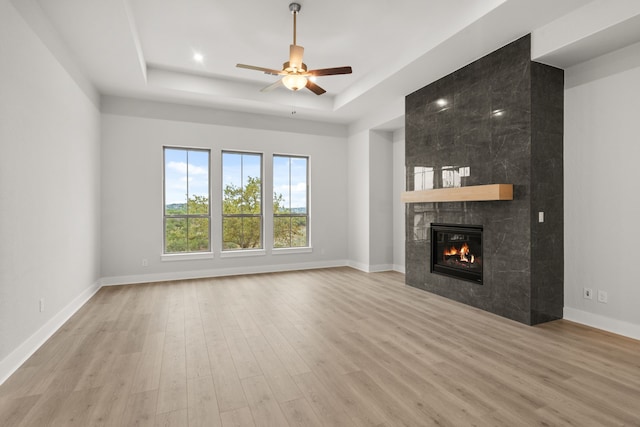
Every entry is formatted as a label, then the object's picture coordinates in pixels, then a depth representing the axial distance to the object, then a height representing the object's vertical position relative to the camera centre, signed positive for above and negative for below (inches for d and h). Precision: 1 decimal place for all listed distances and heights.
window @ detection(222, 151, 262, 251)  246.2 +8.1
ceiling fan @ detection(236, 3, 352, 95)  132.1 +57.4
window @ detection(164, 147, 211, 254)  231.0 +7.6
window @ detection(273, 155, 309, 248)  262.8 +7.9
